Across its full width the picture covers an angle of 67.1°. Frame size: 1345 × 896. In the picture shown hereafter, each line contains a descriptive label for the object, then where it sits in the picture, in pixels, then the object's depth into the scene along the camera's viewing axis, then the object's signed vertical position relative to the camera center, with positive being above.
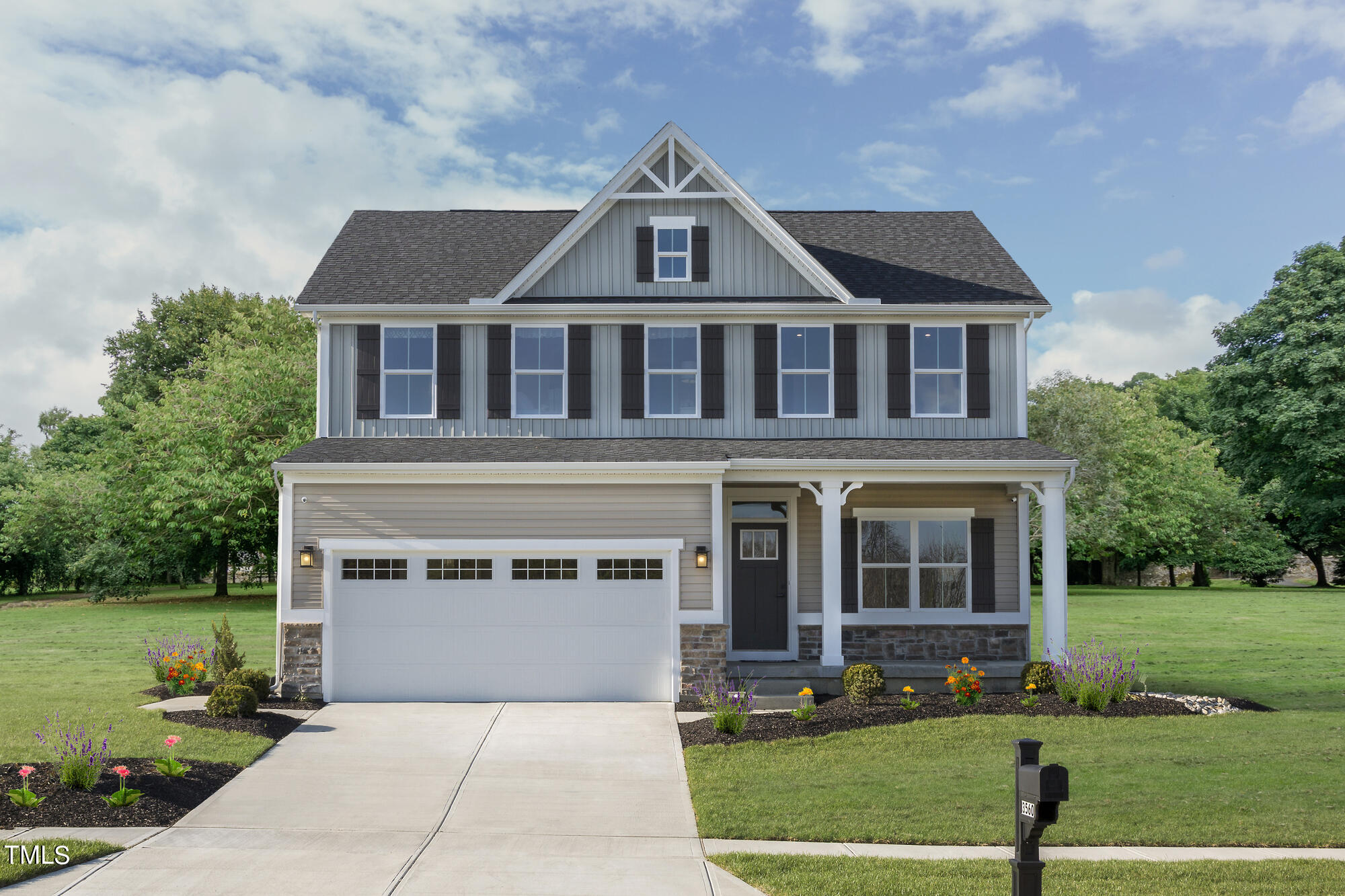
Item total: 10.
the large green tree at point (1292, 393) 33.28 +4.24
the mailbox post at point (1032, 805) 4.93 -1.44
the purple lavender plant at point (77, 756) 8.81 -2.17
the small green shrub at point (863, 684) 13.38 -2.23
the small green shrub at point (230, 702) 12.07 -2.22
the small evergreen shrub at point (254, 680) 13.06 -2.14
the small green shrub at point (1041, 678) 13.69 -2.19
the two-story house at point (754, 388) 16.11 +2.07
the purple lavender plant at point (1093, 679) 12.80 -2.10
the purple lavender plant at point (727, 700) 11.89 -2.35
